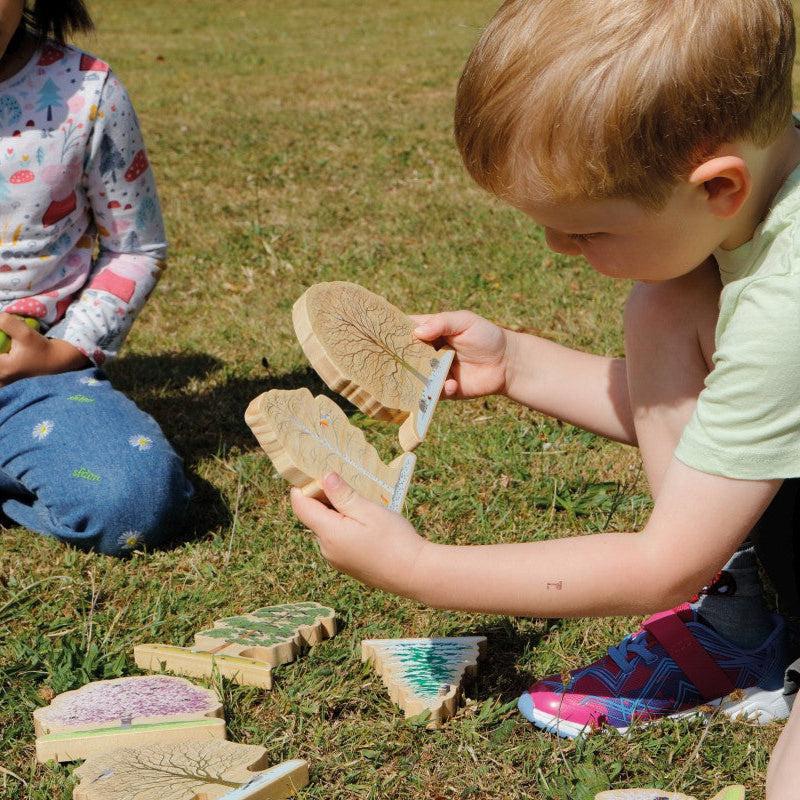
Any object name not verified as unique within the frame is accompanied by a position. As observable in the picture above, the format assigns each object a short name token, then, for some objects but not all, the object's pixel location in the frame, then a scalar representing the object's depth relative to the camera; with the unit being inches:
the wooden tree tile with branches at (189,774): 67.1
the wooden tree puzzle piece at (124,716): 73.3
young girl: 103.9
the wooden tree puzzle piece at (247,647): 82.0
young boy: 59.7
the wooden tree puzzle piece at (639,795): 68.6
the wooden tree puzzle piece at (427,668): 77.7
